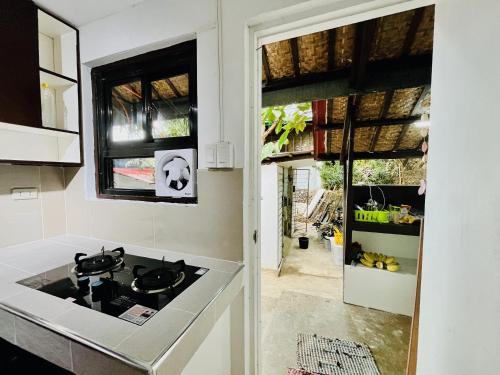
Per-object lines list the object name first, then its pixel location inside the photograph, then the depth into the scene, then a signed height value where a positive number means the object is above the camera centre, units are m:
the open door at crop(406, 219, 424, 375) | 1.14 -0.93
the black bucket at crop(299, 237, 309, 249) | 4.32 -1.38
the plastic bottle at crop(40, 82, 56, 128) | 1.21 +0.41
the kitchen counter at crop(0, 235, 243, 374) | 0.50 -0.42
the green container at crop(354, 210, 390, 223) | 2.26 -0.43
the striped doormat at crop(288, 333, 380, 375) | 1.43 -1.35
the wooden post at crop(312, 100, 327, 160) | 2.20 +0.69
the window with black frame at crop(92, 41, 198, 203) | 1.17 +0.38
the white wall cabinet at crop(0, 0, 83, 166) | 0.97 +0.48
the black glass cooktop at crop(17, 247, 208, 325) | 0.67 -0.42
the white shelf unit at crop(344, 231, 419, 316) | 2.12 -1.11
